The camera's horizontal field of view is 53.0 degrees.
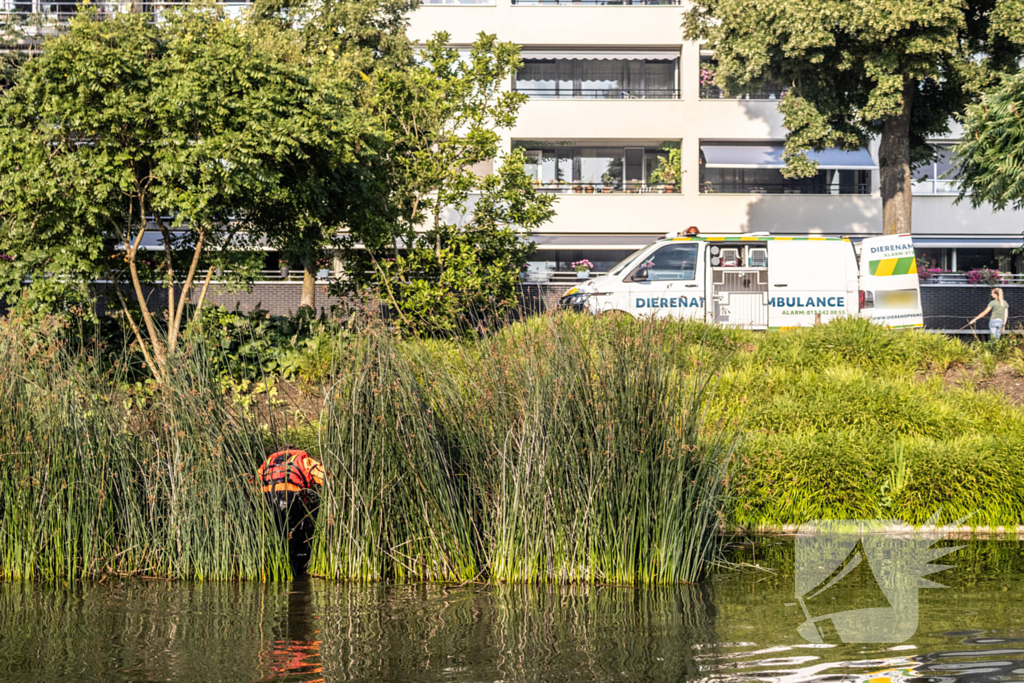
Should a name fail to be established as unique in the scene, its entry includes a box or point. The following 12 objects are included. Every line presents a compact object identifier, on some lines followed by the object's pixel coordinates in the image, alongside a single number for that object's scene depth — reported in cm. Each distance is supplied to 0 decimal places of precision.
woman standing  1698
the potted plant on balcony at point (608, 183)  3228
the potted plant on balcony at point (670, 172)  3189
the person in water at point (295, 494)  649
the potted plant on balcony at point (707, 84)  3191
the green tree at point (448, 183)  1358
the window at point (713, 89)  3130
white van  1541
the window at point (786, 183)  3238
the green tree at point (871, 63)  2056
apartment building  3148
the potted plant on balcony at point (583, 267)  2591
